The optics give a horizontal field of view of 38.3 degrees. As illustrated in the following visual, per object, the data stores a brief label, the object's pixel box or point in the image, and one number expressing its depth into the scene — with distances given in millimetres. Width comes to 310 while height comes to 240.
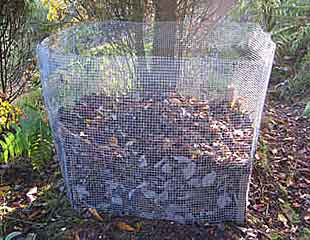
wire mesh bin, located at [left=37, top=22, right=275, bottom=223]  2139
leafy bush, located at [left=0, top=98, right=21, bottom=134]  2795
